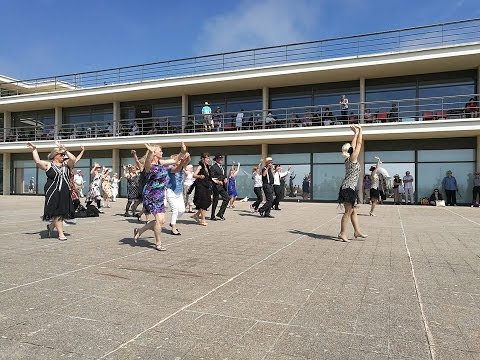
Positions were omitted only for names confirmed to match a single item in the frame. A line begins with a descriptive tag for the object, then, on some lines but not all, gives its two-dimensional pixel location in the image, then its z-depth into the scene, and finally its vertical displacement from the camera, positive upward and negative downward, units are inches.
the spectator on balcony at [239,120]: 912.5 +135.3
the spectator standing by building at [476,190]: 718.5 -14.3
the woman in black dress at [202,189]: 392.8 -10.4
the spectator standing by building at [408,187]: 775.1 -11.3
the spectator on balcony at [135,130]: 1005.0 +123.6
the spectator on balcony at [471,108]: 718.5 +134.2
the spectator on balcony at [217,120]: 910.4 +140.0
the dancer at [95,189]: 529.7 -15.9
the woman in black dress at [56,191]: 286.8 -10.5
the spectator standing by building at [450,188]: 748.6 -11.6
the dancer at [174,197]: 324.8 -16.6
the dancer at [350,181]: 287.0 -0.4
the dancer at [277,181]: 556.7 -2.1
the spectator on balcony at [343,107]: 809.5 +151.5
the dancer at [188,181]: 516.7 -3.6
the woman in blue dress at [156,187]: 254.4 -5.9
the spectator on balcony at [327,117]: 814.5 +131.2
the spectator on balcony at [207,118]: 906.7 +140.2
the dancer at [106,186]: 626.0 -13.7
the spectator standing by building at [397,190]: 787.4 -17.5
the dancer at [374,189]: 512.9 -10.9
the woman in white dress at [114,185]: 764.6 -14.7
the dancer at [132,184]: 462.6 -8.0
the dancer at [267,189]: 480.1 -11.5
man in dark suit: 439.0 -8.0
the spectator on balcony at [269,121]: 880.8 +129.6
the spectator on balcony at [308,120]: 833.0 +127.5
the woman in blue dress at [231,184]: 599.1 -7.7
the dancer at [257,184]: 578.6 -7.2
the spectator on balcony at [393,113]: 777.9 +133.4
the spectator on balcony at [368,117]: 784.9 +127.5
